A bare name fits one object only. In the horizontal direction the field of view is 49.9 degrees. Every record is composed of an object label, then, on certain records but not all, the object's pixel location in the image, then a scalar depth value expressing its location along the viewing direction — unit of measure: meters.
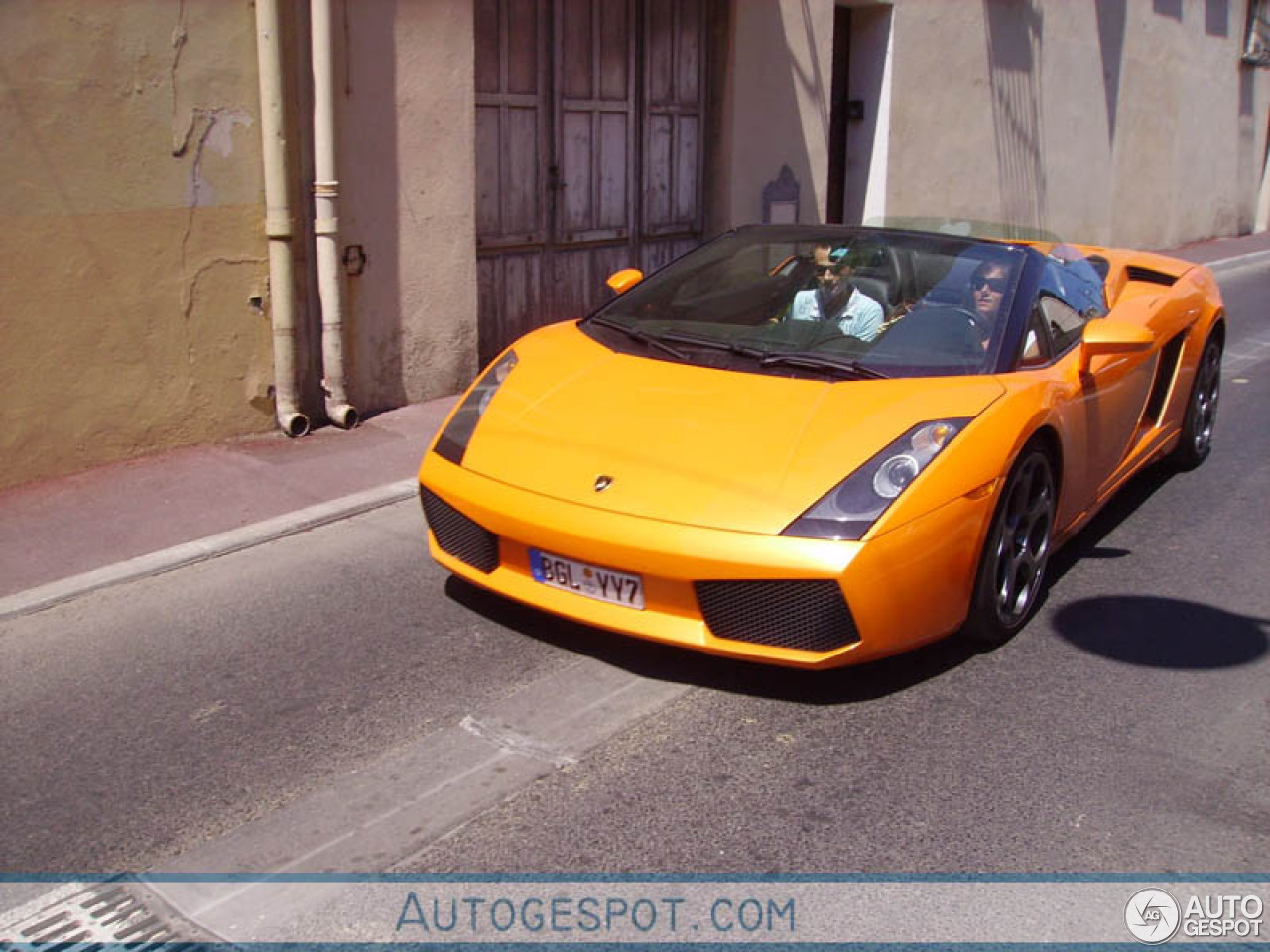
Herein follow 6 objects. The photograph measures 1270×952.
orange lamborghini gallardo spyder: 4.13
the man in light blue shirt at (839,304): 5.25
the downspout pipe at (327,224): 7.52
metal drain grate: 3.15
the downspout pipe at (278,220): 7.32
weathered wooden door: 9.20
